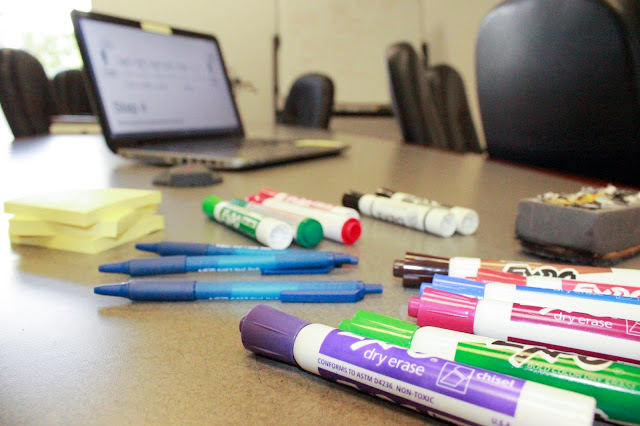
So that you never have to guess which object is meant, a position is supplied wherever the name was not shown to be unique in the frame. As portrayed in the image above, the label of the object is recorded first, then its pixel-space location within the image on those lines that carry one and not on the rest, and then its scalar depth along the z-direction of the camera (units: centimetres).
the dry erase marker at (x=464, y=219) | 54
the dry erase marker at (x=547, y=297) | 28
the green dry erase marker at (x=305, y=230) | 47
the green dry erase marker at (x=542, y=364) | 22
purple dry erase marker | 21
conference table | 24
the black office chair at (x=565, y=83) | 69
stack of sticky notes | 44
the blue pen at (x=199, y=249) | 45
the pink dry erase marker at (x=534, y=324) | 25
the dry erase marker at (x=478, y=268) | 35
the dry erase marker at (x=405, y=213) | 54
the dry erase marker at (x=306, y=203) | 52
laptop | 90
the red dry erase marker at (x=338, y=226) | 50
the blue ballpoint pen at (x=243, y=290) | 35
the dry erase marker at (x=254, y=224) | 47
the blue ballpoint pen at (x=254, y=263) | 41
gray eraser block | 42
